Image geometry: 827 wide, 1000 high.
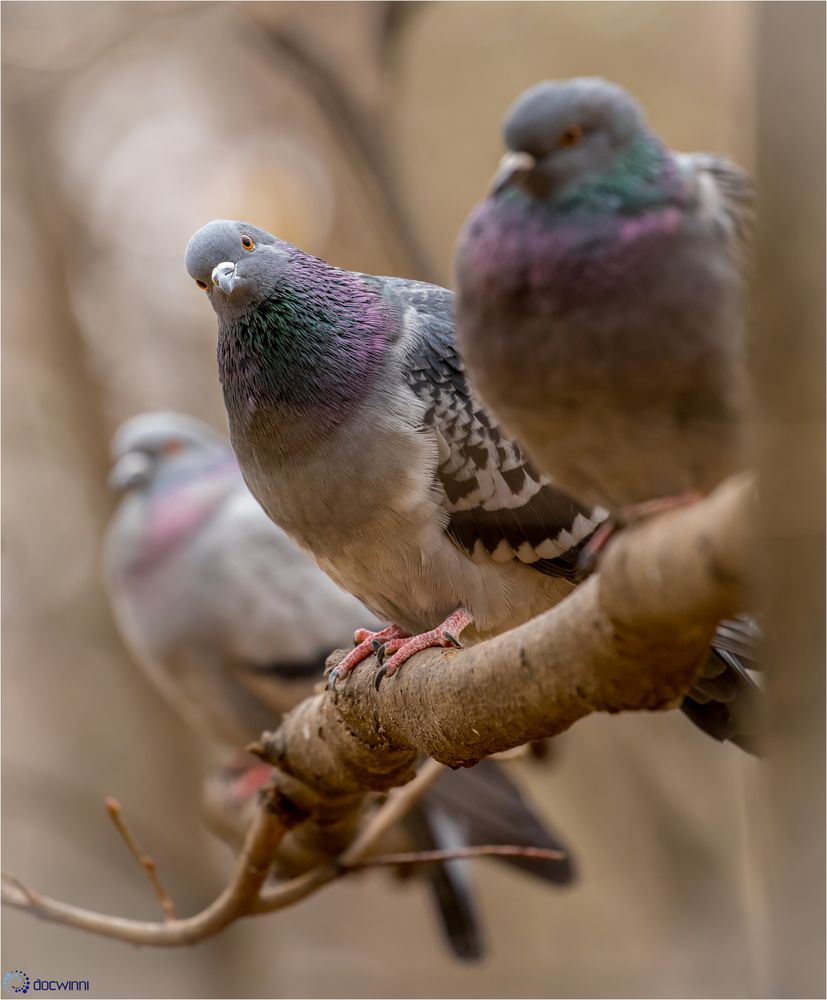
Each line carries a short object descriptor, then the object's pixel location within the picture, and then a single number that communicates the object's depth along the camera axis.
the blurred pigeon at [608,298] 4.47
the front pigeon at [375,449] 6.82
